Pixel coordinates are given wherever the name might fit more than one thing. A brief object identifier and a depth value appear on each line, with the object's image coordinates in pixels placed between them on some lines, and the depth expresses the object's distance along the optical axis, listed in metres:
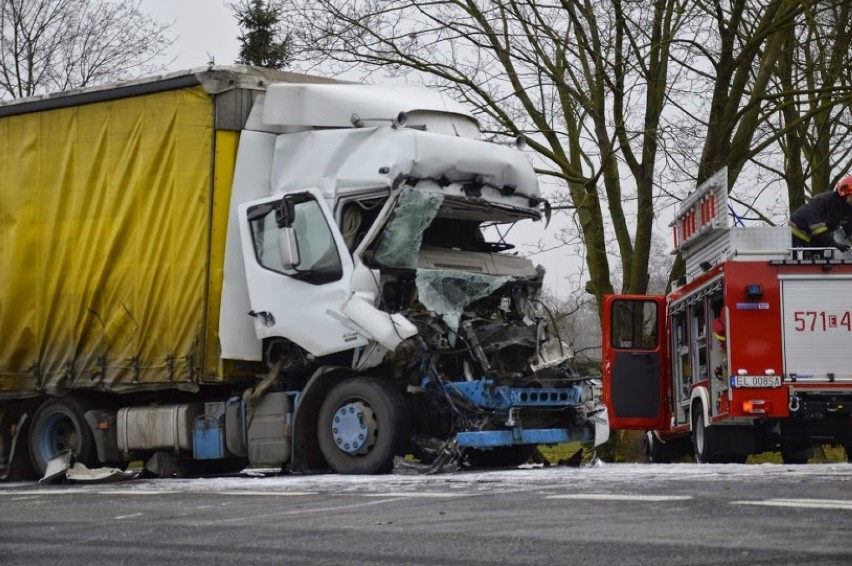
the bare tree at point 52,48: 33.22
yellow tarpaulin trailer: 14.25
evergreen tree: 31.30
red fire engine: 15.88
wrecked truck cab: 13.10
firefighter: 16.11
